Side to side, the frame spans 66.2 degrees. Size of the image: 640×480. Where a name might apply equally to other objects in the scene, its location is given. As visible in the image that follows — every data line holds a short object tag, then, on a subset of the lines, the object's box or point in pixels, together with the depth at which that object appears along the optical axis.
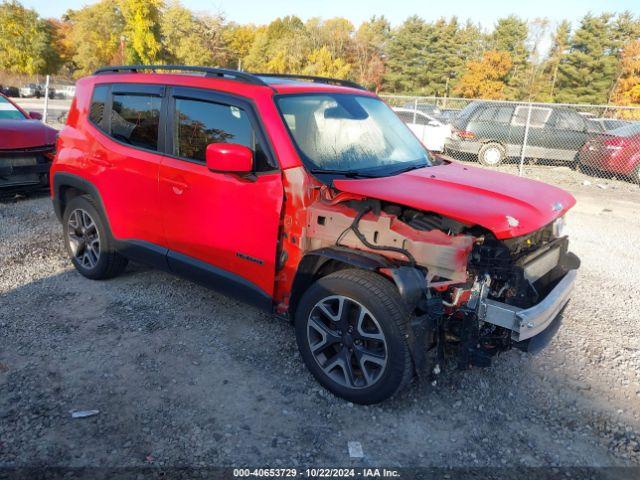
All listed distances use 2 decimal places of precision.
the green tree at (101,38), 49.62
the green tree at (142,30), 36.50
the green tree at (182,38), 42.28
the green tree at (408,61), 55.88
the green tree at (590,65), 42.91
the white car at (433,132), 13.95
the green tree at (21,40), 45.06
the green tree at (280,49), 45.66
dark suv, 13.25
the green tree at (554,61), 47.19
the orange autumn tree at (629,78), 36.66
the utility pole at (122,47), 40.78
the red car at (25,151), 7.30
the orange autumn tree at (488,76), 43.34
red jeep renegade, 2.86
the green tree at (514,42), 47.69
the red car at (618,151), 11.79
